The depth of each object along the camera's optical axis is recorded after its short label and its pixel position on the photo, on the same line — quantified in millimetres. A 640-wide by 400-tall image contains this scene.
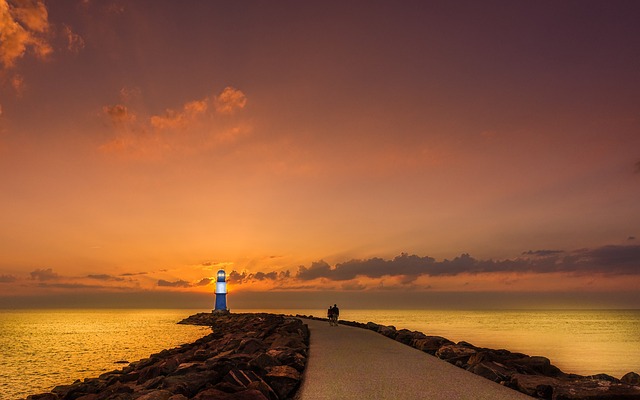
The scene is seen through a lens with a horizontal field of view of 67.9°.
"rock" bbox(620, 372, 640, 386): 11766
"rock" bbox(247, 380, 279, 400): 9719
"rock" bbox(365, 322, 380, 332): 28202
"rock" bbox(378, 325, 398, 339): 23484
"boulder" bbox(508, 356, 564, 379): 14590
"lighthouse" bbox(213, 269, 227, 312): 70188
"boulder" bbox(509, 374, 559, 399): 10008
